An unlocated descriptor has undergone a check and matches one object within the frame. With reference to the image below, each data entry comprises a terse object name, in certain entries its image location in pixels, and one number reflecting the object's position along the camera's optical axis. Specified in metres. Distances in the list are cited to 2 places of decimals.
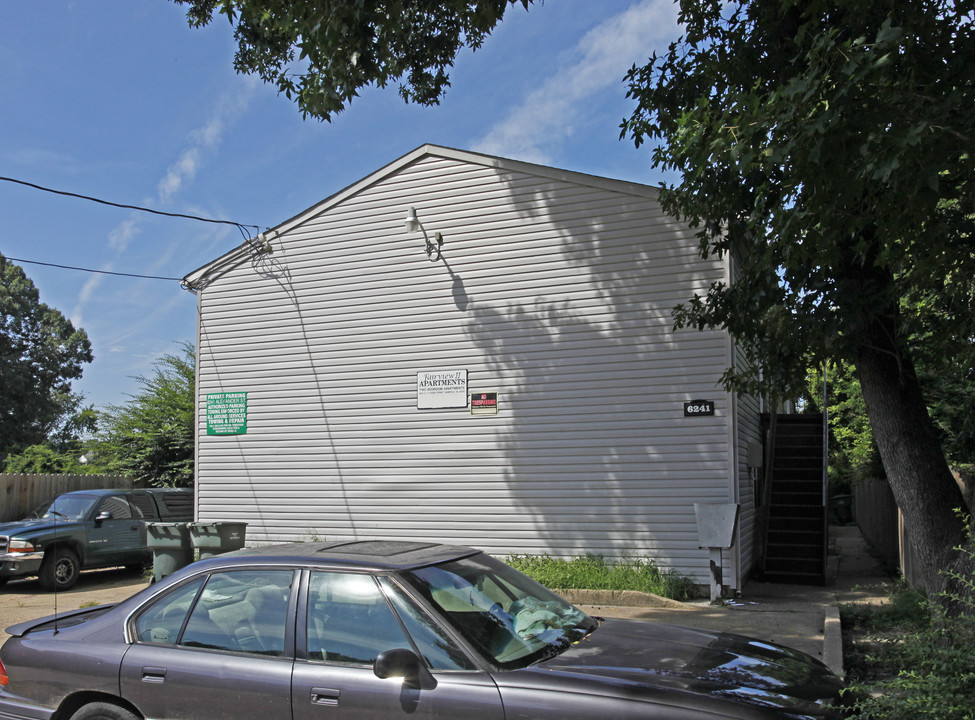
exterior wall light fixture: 13.03
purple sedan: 3.47
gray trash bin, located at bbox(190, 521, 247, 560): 11.23
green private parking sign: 14.34
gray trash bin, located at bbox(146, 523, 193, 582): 11.41
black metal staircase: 13.14
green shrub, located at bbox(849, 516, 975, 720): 4.11
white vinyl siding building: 11.57
